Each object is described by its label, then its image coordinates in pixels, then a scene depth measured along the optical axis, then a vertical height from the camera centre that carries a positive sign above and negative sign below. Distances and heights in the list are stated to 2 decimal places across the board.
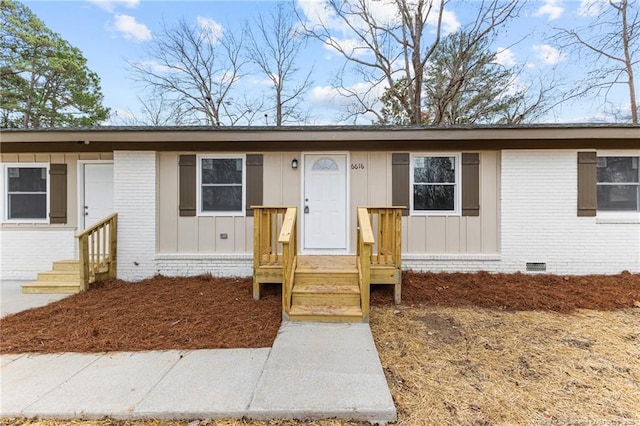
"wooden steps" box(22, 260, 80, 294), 5.14 -1.18
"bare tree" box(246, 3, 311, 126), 15.27 +8.46
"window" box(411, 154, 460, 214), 5.73 +0.56
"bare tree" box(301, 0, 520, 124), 12.99 +7.99
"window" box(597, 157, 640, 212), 5.68 +0.58
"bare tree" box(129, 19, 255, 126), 15.64 +7.79
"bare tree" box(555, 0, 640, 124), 9.88 +5.89
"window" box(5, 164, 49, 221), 6.12 +0.45
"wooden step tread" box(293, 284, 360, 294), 4.06 -1.04
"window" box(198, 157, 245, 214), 5.86 +0.63
